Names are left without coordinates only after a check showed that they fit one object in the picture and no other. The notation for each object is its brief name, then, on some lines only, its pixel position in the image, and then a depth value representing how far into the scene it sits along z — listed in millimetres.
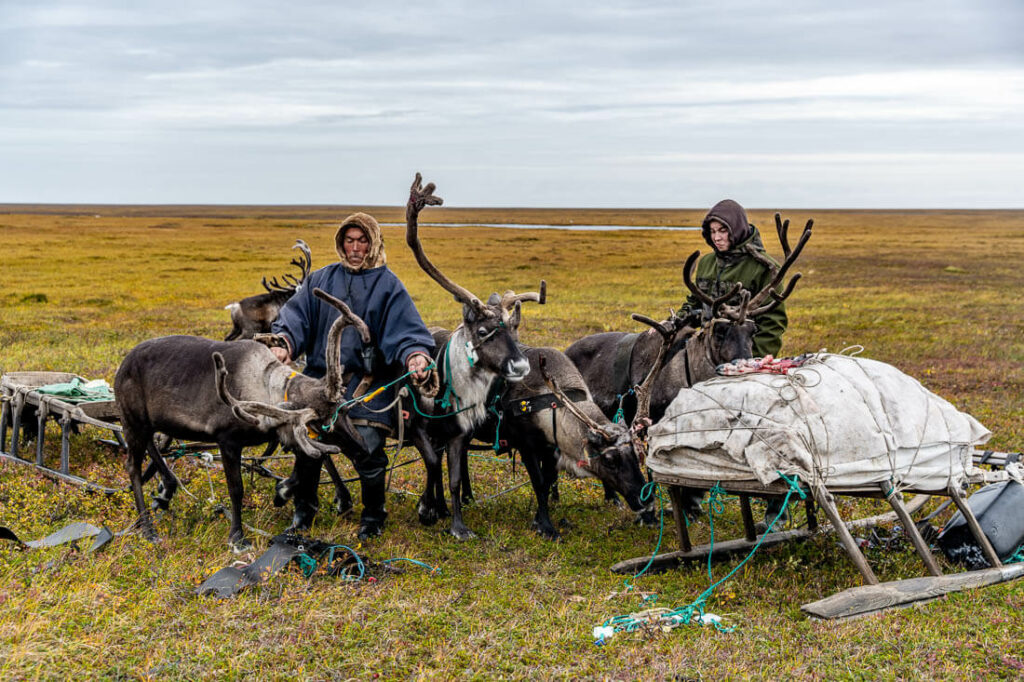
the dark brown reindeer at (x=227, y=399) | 6758
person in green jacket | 7977
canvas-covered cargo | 5910
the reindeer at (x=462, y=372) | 7535
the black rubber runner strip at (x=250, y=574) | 6082
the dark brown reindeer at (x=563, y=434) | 7398
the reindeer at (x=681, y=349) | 7512
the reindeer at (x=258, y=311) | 12680
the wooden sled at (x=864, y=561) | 5887
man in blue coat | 7574
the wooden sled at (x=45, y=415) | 8719
